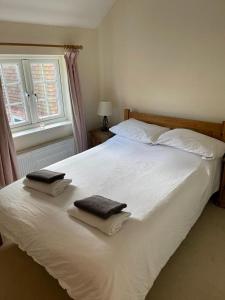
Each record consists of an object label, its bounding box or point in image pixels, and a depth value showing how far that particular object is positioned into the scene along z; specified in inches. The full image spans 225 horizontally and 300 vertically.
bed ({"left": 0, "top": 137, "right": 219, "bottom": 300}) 50.5
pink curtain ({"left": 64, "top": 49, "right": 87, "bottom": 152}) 123.4
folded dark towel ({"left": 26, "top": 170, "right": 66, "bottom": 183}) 73.5
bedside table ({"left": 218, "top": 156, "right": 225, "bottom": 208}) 102.0
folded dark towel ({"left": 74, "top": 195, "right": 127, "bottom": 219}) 57.2
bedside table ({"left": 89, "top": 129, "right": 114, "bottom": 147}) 135.8
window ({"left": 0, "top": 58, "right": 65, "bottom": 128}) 112.9
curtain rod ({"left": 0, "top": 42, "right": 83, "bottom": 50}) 101.5
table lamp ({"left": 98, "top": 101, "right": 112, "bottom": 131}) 136.3
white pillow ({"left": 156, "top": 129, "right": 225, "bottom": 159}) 96.0
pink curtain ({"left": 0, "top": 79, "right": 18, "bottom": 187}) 99.4
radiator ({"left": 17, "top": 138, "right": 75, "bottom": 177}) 115.1
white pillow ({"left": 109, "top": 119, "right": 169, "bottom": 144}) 115.0
